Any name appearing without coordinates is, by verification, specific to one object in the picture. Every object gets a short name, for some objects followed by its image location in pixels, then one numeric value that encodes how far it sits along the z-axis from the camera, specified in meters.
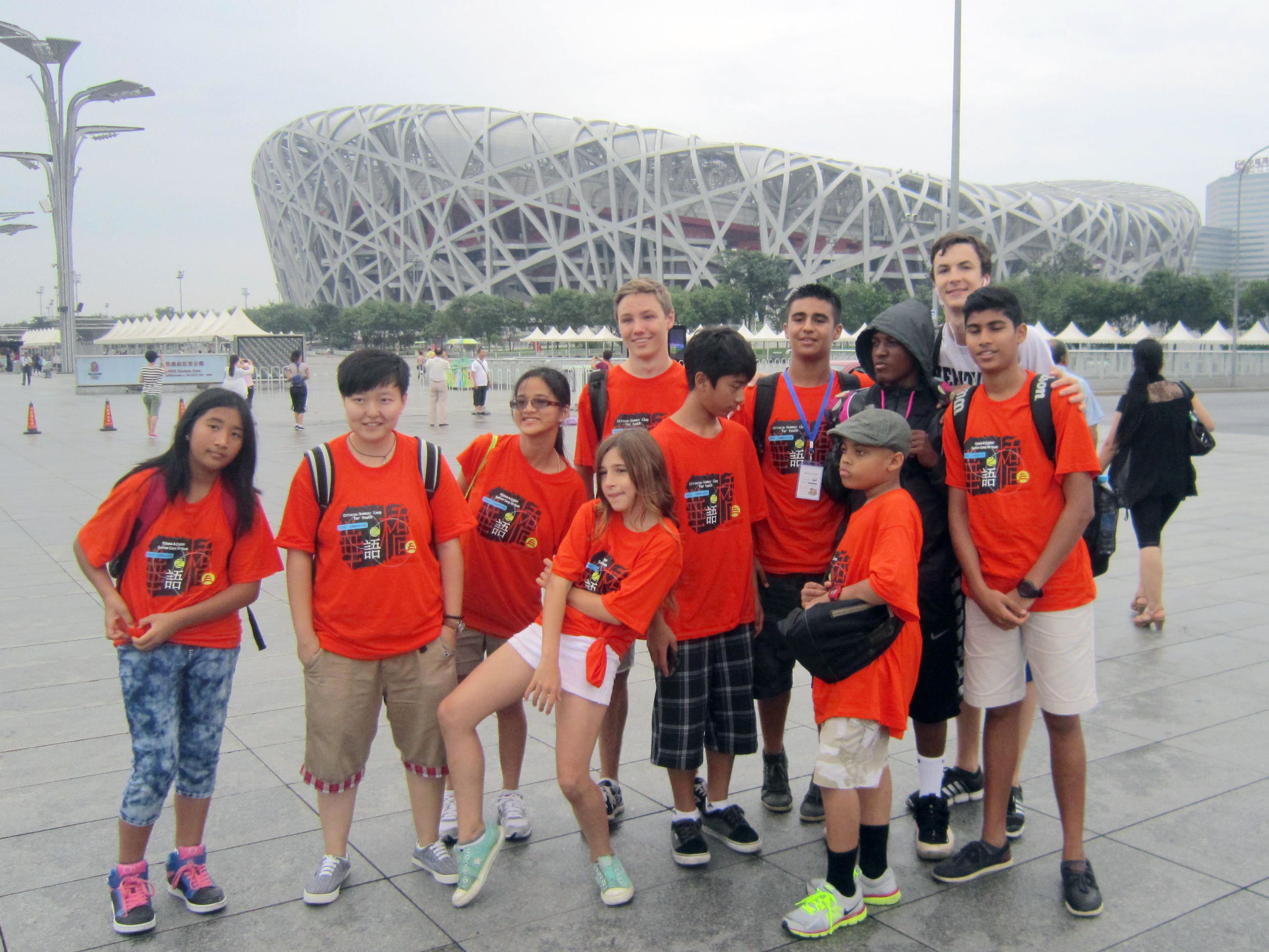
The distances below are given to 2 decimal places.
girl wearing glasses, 3.14
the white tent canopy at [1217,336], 39.06
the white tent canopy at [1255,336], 41.94
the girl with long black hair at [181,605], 2.65
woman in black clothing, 5.57
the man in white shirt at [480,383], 21.02
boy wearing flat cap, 2.61
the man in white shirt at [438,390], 18.61
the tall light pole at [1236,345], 32.22
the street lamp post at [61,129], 32.84
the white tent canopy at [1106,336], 41.16
